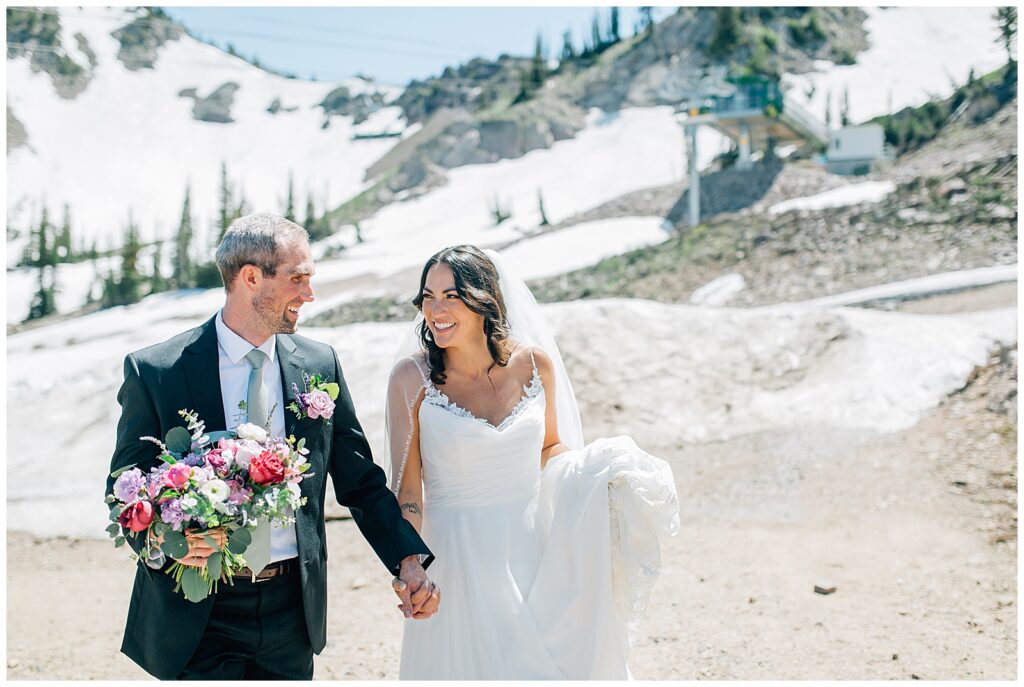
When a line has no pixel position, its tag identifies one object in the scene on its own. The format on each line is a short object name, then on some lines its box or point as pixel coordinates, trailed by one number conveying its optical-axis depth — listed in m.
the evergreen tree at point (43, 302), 47.91
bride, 3.91
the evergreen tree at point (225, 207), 50.69
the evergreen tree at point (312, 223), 59.81
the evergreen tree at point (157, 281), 48.97
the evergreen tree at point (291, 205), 53.75
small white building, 40.25
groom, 3.36
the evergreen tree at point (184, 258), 50.50
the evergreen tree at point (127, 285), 45.03
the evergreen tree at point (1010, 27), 35.37
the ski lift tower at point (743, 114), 34.62
